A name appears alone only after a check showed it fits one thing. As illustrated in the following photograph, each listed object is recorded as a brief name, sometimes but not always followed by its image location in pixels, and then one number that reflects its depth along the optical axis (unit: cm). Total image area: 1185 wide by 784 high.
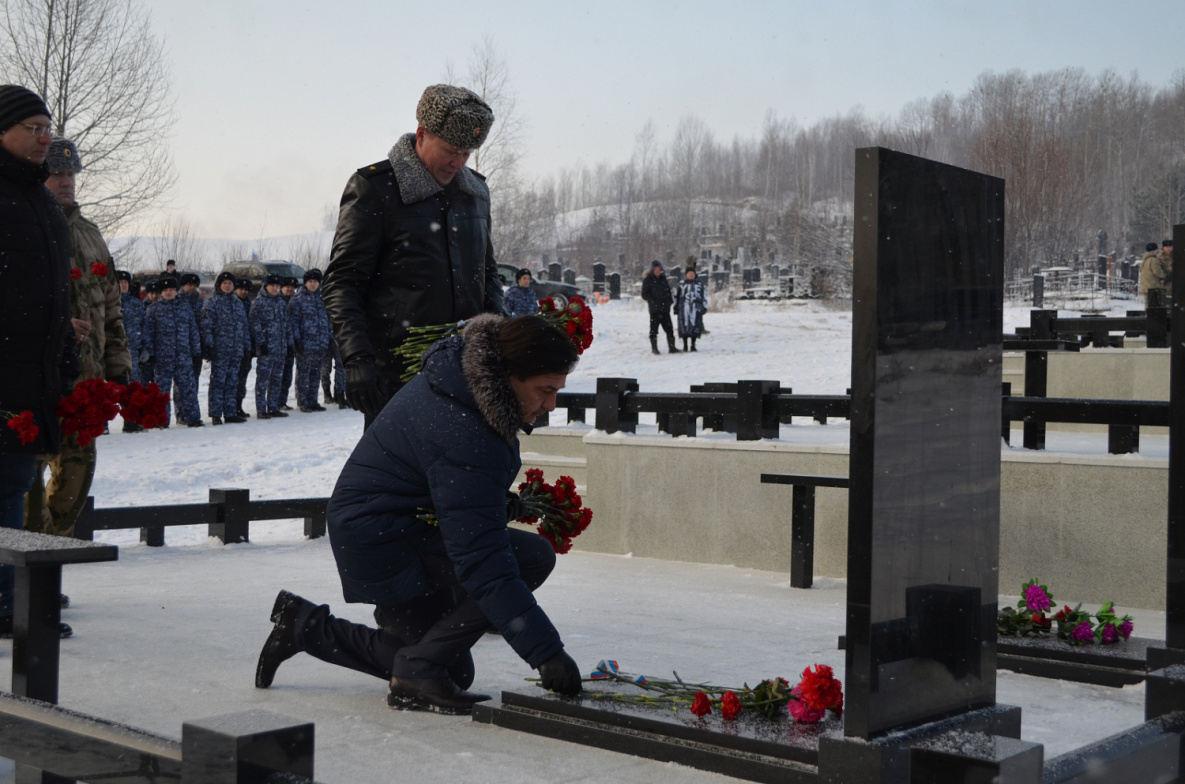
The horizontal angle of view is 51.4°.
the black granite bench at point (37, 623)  306
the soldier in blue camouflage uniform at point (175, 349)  1557
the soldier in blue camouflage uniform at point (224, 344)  1588
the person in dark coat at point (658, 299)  2345
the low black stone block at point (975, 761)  239
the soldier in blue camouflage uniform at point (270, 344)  1684
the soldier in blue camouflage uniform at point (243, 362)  1651
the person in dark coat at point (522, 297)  2030
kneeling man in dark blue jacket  332
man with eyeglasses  434
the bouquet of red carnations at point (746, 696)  321
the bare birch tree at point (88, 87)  2417
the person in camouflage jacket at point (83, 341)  507
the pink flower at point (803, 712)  326
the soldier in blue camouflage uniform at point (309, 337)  1764
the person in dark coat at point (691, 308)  2433
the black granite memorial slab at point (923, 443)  273
